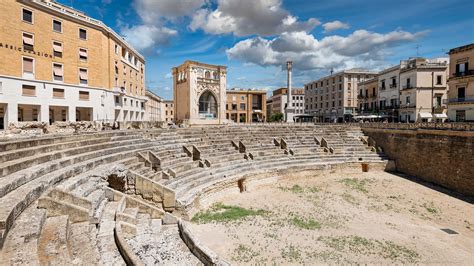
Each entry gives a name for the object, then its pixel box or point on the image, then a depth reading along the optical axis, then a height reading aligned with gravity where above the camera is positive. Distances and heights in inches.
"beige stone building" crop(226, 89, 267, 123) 2375.7 +176.3
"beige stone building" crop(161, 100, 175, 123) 3406.7 +193.4
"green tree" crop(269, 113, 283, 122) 3237.0 +84.5
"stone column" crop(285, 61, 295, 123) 1613.9 +170.8
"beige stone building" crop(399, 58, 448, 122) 1342.3 +196.1
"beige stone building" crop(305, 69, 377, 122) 2082.9 +252.8
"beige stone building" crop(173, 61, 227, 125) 1465.3 +187.4
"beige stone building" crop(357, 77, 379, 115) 1734.3 +193.6
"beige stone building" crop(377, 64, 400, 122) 1509.6 +193.8
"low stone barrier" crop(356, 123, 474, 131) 719.6 -7.8
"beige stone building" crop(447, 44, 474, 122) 1067.9 +174.3
